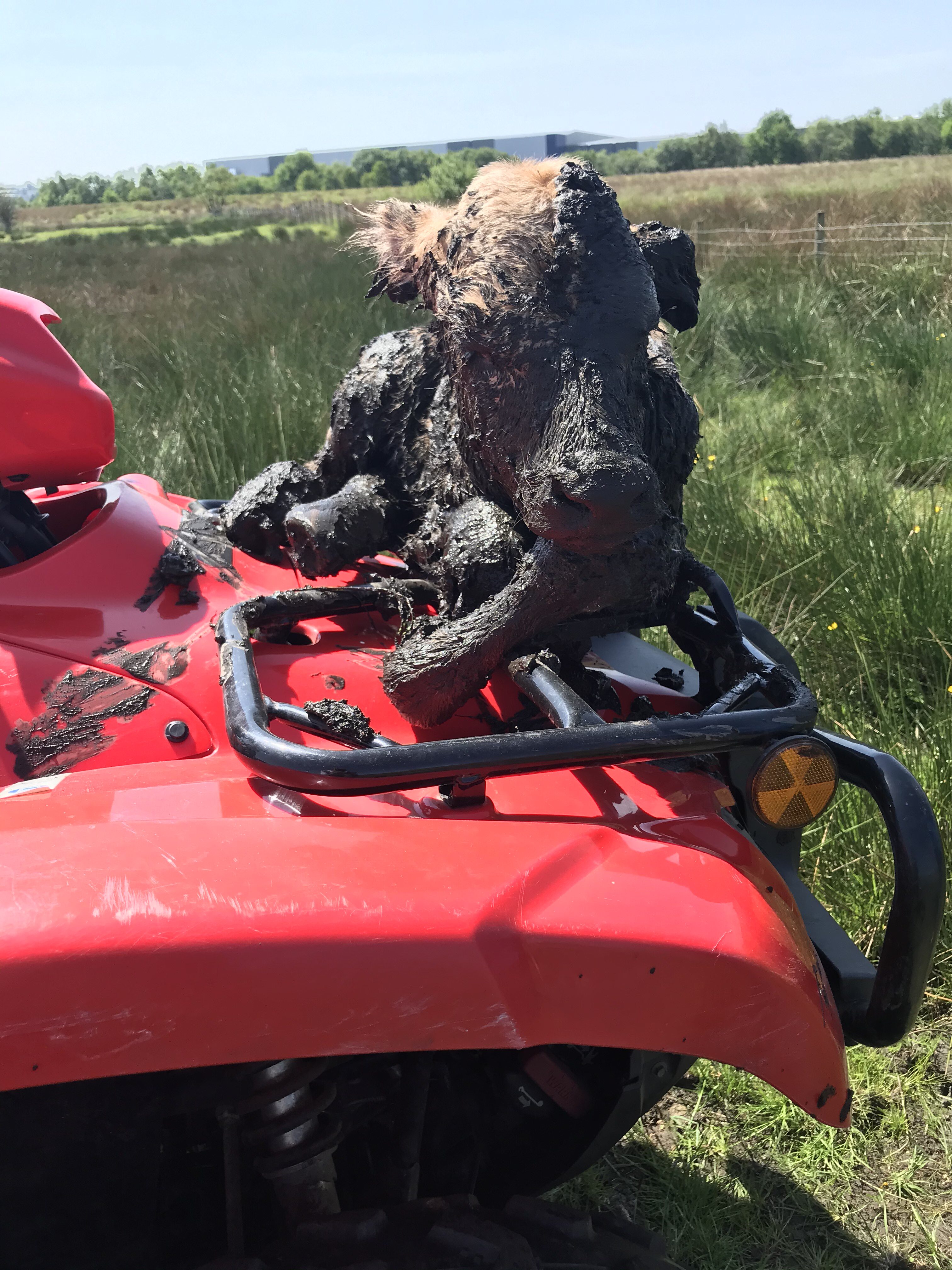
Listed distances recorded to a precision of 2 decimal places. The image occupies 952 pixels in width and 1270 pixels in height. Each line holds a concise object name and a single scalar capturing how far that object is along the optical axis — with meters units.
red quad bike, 1.02
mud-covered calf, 1.34
